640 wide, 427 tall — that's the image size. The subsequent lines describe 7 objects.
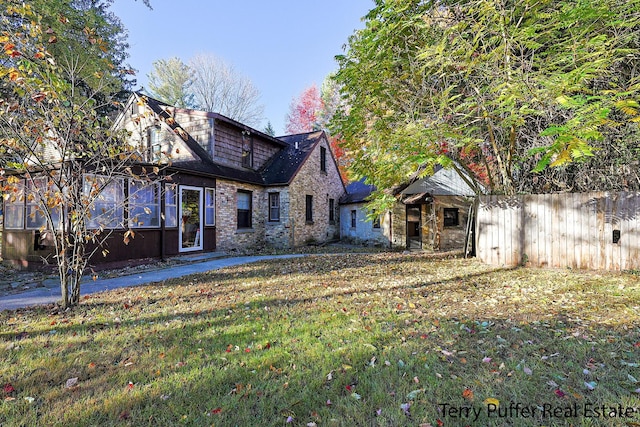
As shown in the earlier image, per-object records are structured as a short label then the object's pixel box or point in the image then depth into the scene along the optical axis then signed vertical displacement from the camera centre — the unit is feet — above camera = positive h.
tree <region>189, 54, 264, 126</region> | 87.97 +37.59
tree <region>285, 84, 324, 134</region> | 94.89 +33.45
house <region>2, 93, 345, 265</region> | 29.30 +2.75
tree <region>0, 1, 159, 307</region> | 12.78 +3.79
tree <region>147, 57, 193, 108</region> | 89.30 +40.41
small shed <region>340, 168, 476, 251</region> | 46.38 +0.20
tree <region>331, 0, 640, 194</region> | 17.15 +9.88
